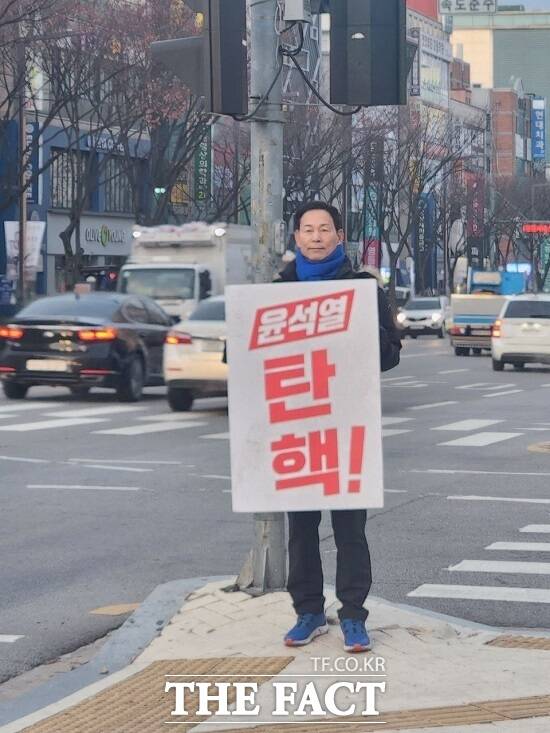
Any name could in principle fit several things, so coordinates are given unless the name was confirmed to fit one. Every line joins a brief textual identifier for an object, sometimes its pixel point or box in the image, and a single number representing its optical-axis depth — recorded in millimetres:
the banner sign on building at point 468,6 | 171875
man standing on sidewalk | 6965
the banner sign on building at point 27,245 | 46688
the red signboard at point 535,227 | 105875
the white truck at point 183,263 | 36031
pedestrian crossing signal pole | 7992
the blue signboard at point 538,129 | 161000
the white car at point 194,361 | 23203
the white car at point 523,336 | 39375
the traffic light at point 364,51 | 8117
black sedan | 24922
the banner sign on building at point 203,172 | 67875
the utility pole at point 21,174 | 42281
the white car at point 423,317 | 68875
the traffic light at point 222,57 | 7949
